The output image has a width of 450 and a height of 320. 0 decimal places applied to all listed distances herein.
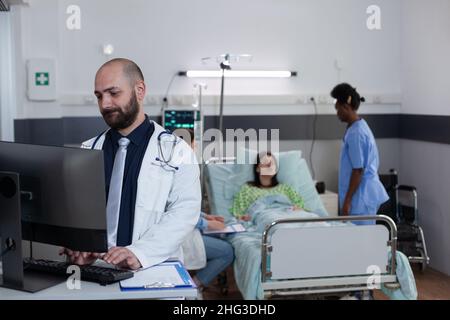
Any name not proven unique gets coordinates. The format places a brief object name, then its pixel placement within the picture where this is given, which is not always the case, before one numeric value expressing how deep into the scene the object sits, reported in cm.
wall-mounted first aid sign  470
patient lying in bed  477
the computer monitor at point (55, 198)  200
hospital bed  349
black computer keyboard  204
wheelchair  507
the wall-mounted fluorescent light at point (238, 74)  534
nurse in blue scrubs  451
